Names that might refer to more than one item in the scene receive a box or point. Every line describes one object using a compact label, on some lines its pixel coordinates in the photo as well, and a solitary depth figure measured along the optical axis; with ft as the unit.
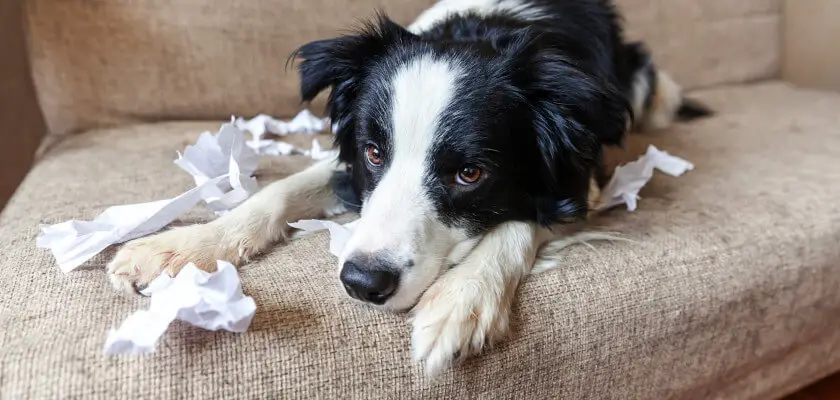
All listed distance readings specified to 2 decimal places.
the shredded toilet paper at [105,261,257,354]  1.59
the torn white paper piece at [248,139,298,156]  2.71
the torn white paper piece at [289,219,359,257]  1.97
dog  1.79
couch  1.66
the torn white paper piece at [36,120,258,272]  1.89
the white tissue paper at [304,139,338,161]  2.62
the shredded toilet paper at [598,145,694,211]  2.34
